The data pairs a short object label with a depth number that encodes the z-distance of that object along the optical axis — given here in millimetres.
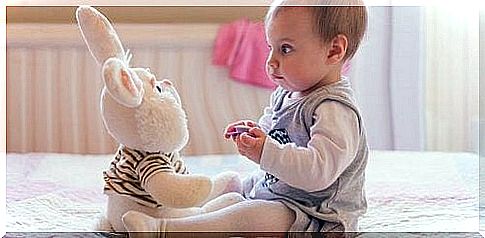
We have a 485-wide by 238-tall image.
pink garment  4382
